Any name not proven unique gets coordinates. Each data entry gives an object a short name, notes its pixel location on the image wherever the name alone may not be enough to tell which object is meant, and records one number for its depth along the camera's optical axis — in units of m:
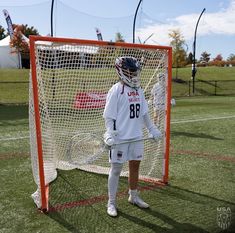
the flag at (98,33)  19.65
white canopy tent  30.56
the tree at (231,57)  63.08
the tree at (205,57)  67.38
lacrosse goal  4.15
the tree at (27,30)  40.42
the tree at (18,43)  27.46
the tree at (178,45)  34.16
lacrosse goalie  3.92
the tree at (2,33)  48.97
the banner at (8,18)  21.10
